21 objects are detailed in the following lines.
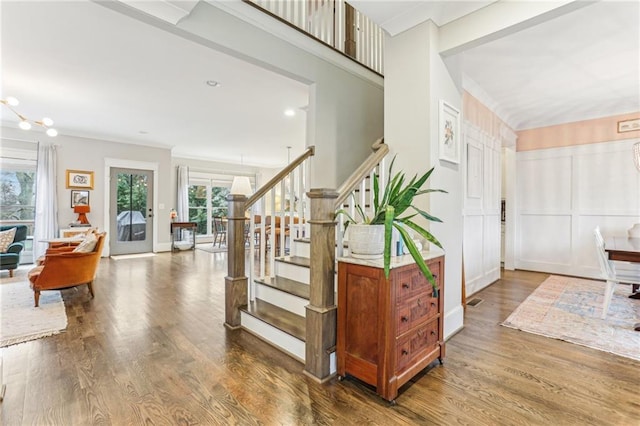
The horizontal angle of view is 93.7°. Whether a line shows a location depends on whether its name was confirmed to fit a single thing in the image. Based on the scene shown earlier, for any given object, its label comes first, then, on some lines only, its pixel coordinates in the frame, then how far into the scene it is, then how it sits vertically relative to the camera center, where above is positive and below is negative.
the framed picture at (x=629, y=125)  4.42 +1.36
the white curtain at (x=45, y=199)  5.87 +0.26
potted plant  1.62 +0.00
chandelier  3.36 +1.20
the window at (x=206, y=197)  9.39 +0.51
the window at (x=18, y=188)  5.75 +0.47
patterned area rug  2.51 -1.03
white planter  1.84 -0.17
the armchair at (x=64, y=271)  3.34 -0.69
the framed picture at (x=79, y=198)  6.30 +0.31
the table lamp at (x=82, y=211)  6.04 +0.03
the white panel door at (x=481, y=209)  3.82 +0.08
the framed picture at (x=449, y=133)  2.46 +0.70
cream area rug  2.63 -1.06
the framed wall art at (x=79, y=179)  6.25 +0.70
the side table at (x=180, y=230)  7.71 -0.47
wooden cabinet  1.71 -0.67
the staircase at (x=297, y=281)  1.92 -0.58
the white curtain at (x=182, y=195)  8.63 +0.52
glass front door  6.91 +0.04
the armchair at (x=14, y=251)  4.67 -0.64
